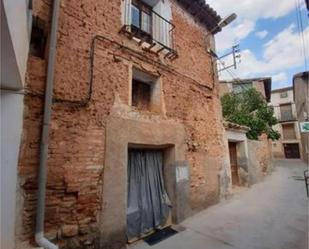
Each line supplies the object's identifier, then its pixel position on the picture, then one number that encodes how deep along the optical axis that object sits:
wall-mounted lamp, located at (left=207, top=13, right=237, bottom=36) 7.12
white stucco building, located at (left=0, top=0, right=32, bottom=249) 2.38
